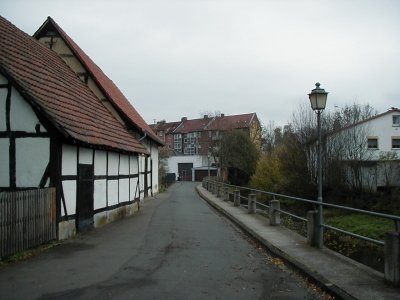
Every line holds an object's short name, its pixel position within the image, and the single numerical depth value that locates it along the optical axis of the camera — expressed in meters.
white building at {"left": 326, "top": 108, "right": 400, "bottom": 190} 35.31
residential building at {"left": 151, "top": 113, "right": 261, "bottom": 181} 70.62
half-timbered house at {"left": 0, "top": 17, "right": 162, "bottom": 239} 11.74
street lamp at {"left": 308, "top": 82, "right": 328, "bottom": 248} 11.62
